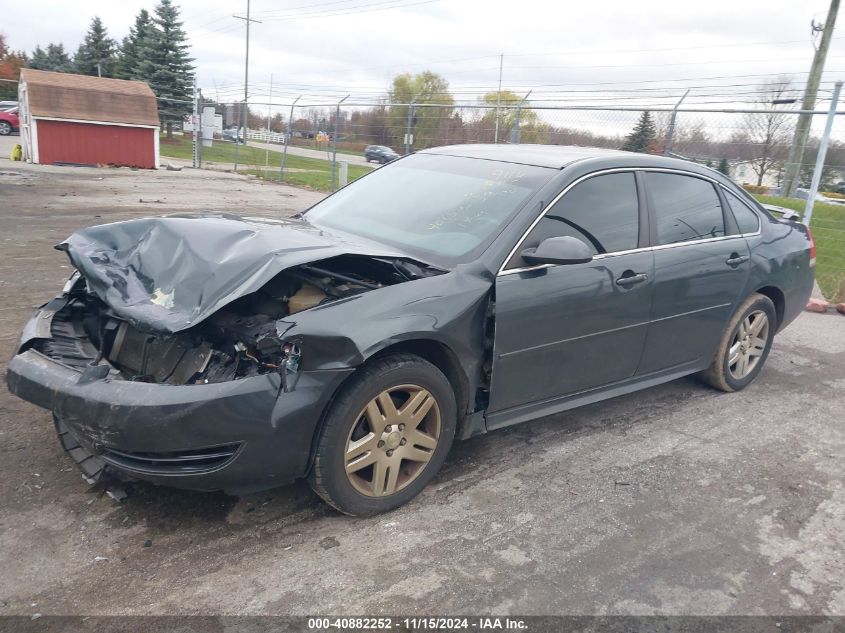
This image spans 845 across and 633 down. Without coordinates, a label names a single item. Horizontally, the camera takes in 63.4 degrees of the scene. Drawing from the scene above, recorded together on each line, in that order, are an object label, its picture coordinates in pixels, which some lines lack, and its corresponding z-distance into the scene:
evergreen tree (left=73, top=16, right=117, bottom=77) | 46.50
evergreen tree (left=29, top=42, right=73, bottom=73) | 55.62
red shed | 22.56
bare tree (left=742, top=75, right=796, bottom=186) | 10.35
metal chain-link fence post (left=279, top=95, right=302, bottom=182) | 21.70
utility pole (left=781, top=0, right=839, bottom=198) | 10.00
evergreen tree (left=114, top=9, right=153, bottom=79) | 41.54
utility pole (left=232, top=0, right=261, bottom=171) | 25.47
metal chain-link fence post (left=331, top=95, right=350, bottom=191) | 17.94
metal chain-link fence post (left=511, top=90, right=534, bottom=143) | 13.47
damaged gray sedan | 2.83
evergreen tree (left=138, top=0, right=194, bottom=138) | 39.72
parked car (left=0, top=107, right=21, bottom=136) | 36.50
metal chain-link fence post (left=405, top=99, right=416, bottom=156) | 15.93
